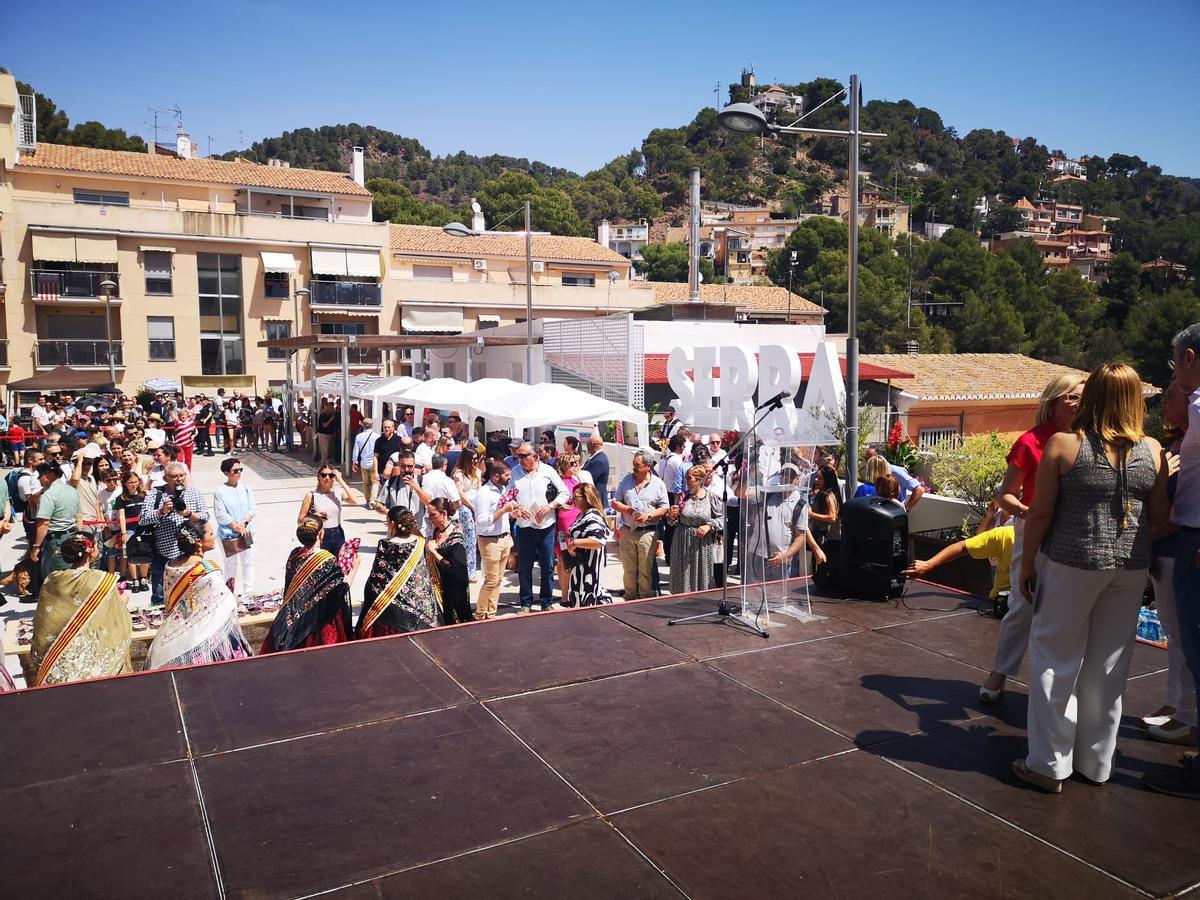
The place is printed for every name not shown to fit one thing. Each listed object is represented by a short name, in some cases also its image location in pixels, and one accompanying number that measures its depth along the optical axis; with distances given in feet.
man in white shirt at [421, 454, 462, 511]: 32.12
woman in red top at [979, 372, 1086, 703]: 15.12
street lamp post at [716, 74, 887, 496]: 30.18
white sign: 43.96
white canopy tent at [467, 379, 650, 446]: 43.93
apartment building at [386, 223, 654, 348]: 156.76
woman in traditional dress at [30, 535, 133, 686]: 17.70
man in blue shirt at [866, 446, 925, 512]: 29.68
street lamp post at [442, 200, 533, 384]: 68.85
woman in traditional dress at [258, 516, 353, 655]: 19.45
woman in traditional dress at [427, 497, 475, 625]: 22.26
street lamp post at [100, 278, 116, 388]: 93.20
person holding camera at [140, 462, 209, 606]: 30.17
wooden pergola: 65.57
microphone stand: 19.83
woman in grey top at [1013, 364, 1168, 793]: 11.94
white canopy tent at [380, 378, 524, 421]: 52.90
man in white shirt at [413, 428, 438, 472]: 43.86
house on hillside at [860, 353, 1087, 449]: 84.12
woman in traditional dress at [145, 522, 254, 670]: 18.21
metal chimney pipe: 143.13
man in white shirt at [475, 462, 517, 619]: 28.68
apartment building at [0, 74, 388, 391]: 130.00
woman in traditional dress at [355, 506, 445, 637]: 20.08
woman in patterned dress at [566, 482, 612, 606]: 28.58
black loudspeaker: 21.30
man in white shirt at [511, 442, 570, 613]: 29.09
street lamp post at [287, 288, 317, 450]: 141.10
